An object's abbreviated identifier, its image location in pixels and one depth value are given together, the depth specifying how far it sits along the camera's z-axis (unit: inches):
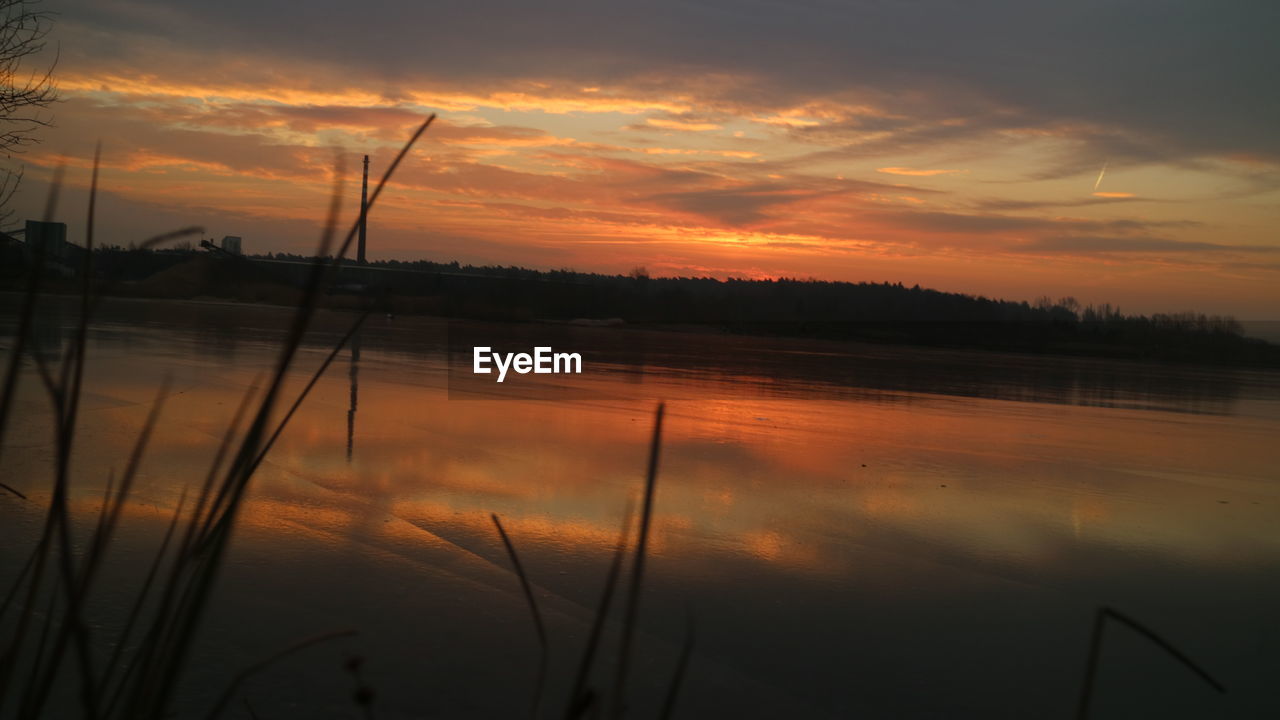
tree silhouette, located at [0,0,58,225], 318.7
